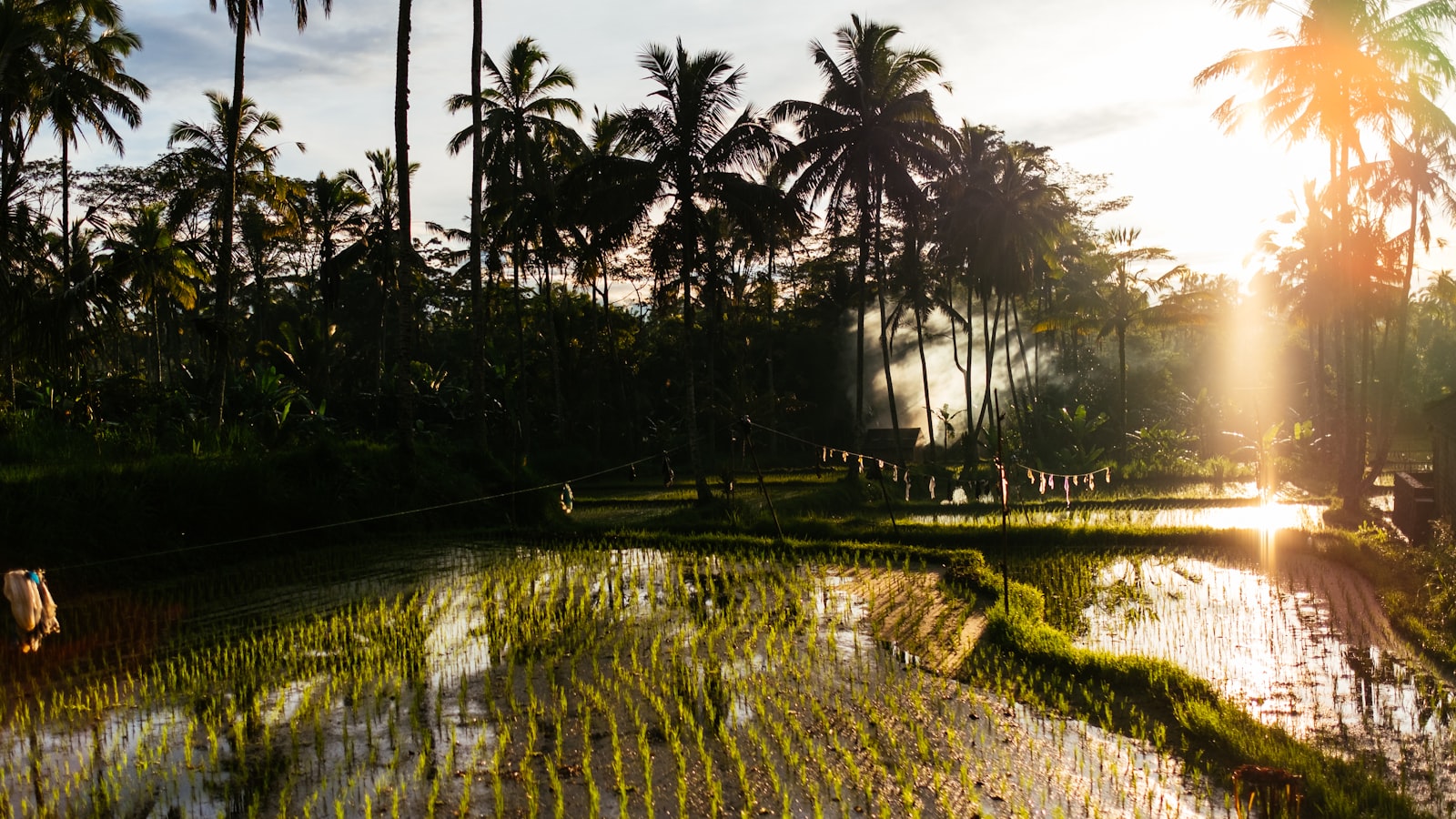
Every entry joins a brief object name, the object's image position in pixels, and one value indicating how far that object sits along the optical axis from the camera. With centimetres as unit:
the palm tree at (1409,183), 2226
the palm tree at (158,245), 2379
